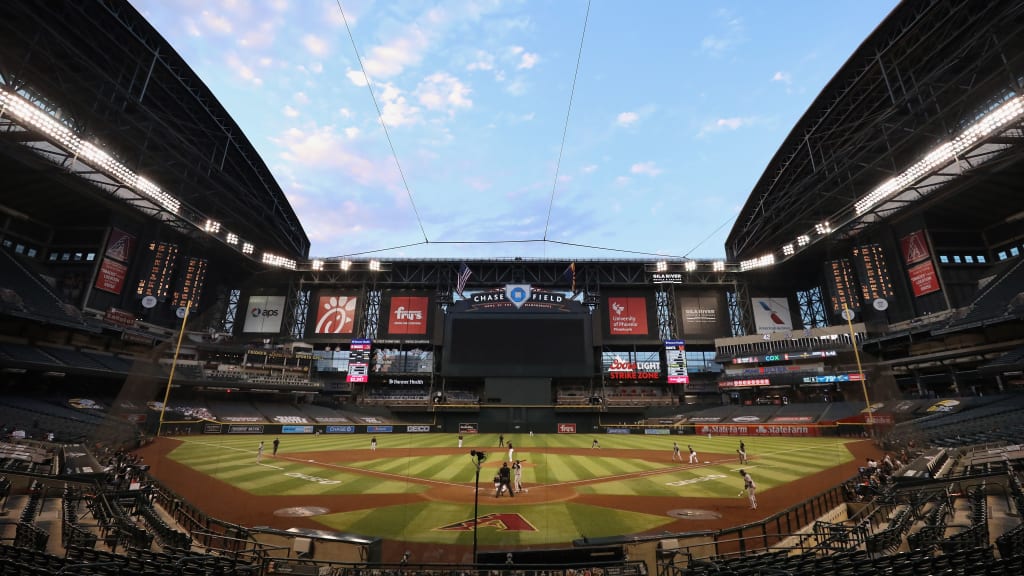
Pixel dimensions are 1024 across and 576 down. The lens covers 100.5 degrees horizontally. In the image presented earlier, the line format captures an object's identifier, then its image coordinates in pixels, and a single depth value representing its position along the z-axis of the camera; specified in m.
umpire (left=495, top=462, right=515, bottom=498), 19.06
